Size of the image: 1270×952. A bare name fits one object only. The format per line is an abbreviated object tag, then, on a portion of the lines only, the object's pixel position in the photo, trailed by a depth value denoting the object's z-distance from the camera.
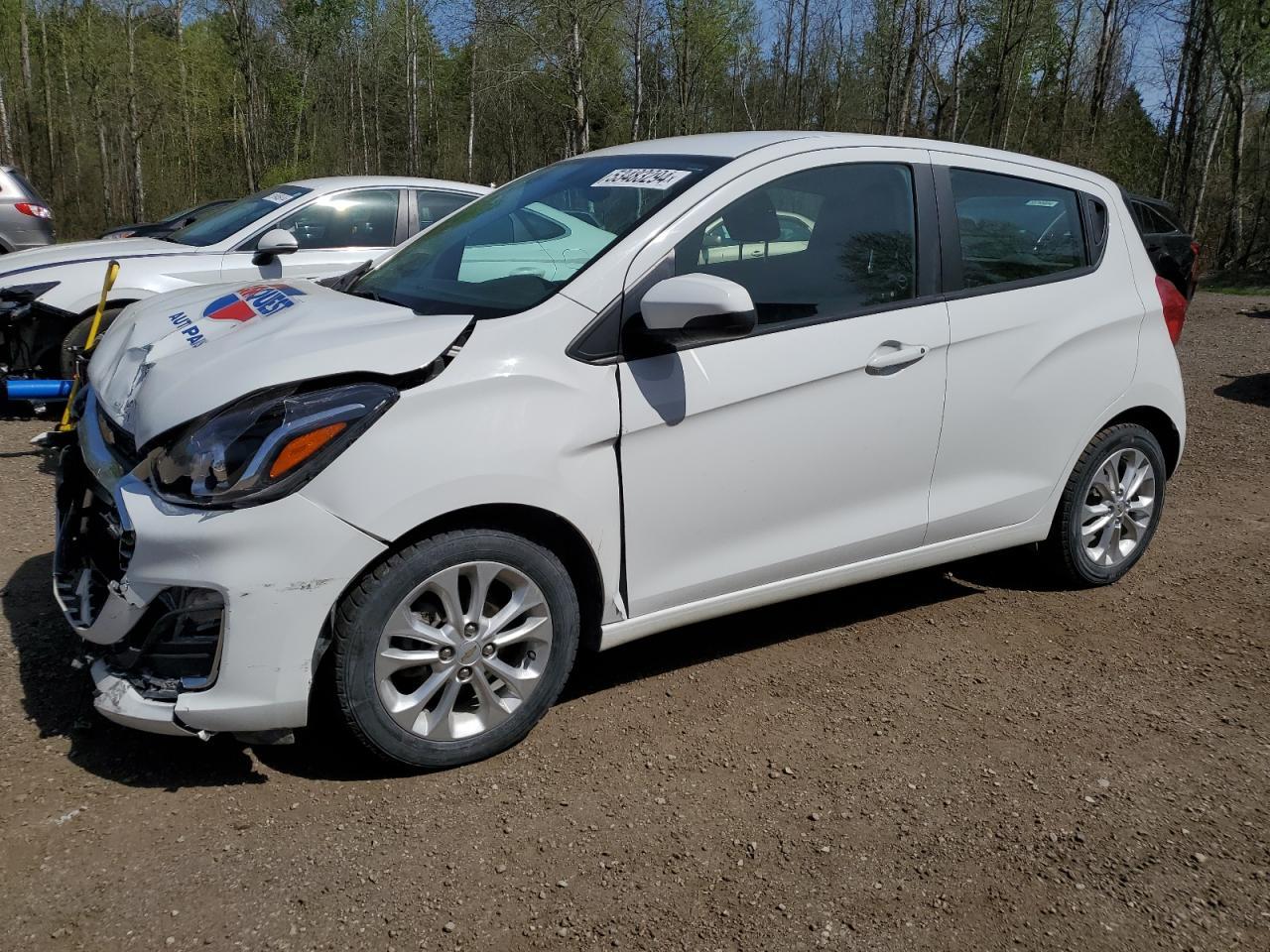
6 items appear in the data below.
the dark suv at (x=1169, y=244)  9.86
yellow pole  4.02
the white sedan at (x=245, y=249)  7.04
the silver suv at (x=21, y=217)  10.73
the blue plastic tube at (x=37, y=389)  5.16
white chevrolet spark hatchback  2.69
